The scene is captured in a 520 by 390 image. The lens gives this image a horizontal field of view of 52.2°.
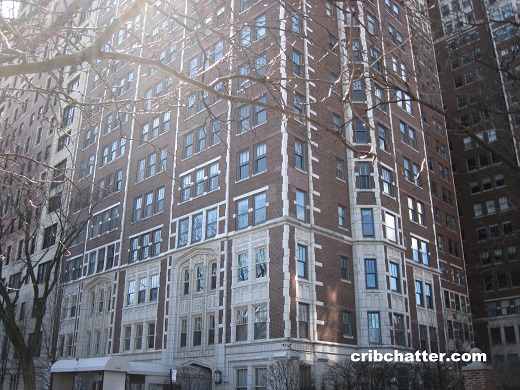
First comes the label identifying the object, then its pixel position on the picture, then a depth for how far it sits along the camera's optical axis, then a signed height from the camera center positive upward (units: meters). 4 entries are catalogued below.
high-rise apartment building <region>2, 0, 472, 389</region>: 31.12 +8.83
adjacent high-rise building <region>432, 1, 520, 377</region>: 56.28 +18.14
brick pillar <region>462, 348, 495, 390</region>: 15.14 +0.24
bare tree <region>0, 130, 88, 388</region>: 23.38 +10.22
